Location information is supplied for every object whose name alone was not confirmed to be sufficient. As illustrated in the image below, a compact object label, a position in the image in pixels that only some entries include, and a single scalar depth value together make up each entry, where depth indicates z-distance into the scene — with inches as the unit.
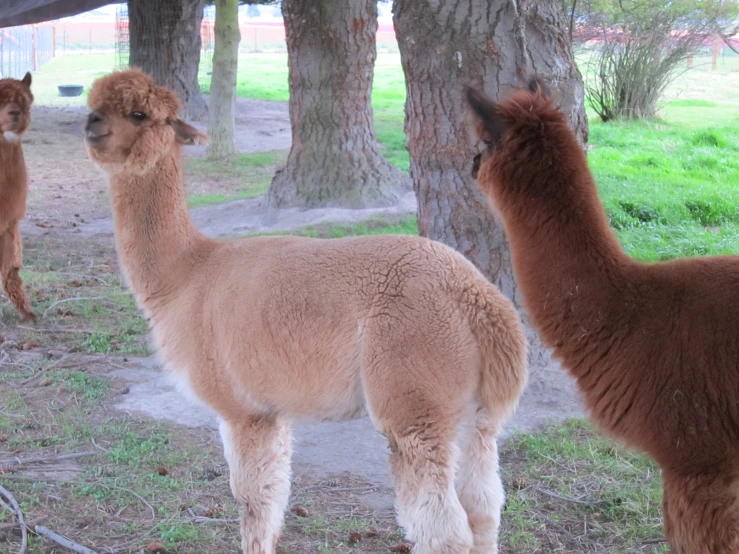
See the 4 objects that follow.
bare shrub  591.5
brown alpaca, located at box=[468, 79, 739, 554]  95.9
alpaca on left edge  245.4
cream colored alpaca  110.0
